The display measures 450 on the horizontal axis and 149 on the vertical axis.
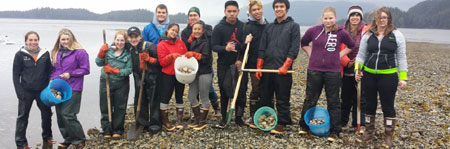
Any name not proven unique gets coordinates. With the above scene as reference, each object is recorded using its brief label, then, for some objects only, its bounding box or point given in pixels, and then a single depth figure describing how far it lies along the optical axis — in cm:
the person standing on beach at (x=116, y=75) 501
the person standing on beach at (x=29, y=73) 483
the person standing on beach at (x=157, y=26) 579
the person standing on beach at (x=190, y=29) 554
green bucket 555
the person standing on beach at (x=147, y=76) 517
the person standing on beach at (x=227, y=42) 528
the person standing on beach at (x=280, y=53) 508
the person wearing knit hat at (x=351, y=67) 531
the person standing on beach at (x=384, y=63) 460
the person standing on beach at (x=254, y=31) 532
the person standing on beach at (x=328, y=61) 488
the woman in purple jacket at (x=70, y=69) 487
